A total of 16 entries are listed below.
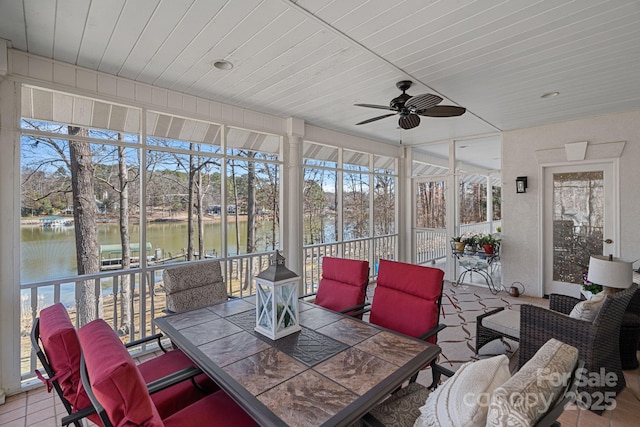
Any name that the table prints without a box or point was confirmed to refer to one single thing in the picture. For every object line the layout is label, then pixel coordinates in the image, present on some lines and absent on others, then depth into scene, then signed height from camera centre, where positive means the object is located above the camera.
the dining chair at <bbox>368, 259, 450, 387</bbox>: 2.21 -0.69
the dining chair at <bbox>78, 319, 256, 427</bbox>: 0.96 -0.55
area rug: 3.02 -1.47
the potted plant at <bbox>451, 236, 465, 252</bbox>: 5.57 -0.60
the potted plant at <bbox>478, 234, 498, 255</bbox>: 5.25 -0.55
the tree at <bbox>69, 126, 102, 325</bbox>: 3.01 -0.06
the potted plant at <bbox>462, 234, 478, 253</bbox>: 5.49 -0.57
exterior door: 4.46 -0.14
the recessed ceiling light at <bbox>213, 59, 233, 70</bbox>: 2.76 +1.40
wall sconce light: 5.06 +0.47
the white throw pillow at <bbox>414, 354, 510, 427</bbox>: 1.00 -0.66
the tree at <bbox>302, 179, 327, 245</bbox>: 5.10 +0.05
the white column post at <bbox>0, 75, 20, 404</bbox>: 2.49 -0.22
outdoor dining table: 1.21 -0.78
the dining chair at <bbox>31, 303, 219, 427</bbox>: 1.31 -0.66
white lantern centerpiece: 1.83 -0.55
